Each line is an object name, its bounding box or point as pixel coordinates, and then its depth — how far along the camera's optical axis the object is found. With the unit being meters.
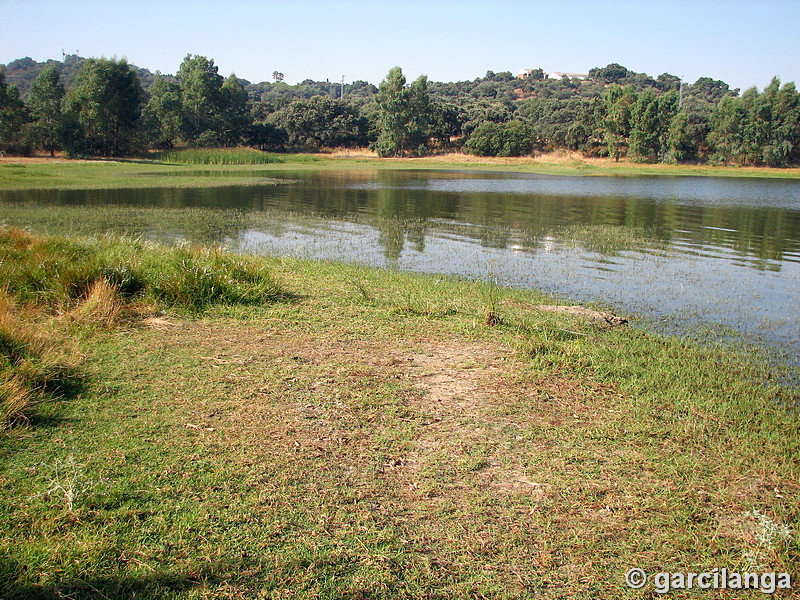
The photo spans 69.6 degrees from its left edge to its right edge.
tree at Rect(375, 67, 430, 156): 81.50
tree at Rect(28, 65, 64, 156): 52.94
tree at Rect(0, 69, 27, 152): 50.16
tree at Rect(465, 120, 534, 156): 76.75
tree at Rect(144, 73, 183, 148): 66.69
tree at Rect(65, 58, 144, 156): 55.50
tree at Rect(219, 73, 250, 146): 74.31
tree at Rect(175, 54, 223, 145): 71.03
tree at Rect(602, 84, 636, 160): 73.75
